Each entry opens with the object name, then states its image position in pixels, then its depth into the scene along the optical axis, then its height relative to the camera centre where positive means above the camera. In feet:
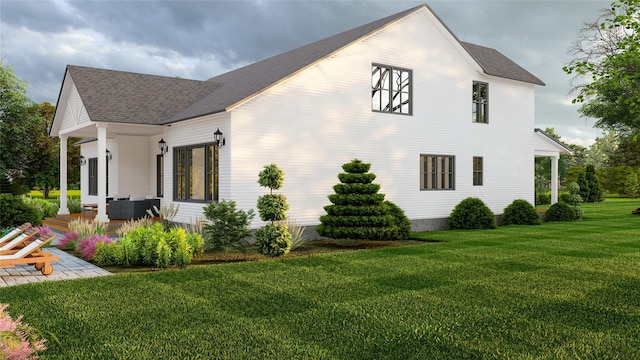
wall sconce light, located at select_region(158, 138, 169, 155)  56.63 +4.43
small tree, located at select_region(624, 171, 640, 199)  143.64 -0.07
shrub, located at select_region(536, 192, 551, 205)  114.52 -2.94
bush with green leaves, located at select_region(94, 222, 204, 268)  34.22 -4.28
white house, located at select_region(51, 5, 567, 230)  48.55 +6.66
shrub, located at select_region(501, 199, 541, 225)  64.85 -3.58
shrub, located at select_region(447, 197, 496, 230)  59.41 -3.61
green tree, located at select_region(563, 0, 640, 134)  32.50 +10.73
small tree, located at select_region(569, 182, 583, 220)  75.61 -1.80
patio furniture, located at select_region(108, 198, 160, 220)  55.42 -2.47
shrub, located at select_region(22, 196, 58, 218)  70.95 -2.99
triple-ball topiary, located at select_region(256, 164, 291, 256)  38.96 -2.36
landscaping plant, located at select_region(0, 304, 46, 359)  11.34 -3.61
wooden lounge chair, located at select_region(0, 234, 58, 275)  30.42 -4.30
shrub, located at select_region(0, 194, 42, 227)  52.65 -2.69
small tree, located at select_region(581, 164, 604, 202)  127.95 -0.81
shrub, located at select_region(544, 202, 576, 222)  70.69 -3.75
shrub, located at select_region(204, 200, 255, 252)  40.75 -3.35
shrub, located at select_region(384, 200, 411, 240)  50.63 -3.56
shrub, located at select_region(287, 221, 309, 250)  42.88 -4.37
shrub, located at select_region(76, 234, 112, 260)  37.47 -4.39
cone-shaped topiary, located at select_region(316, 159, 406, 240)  44.16 -2.18
